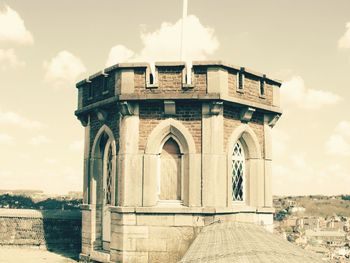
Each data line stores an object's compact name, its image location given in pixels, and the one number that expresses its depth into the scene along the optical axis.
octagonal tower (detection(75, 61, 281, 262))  10.07
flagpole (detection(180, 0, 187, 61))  11.65
